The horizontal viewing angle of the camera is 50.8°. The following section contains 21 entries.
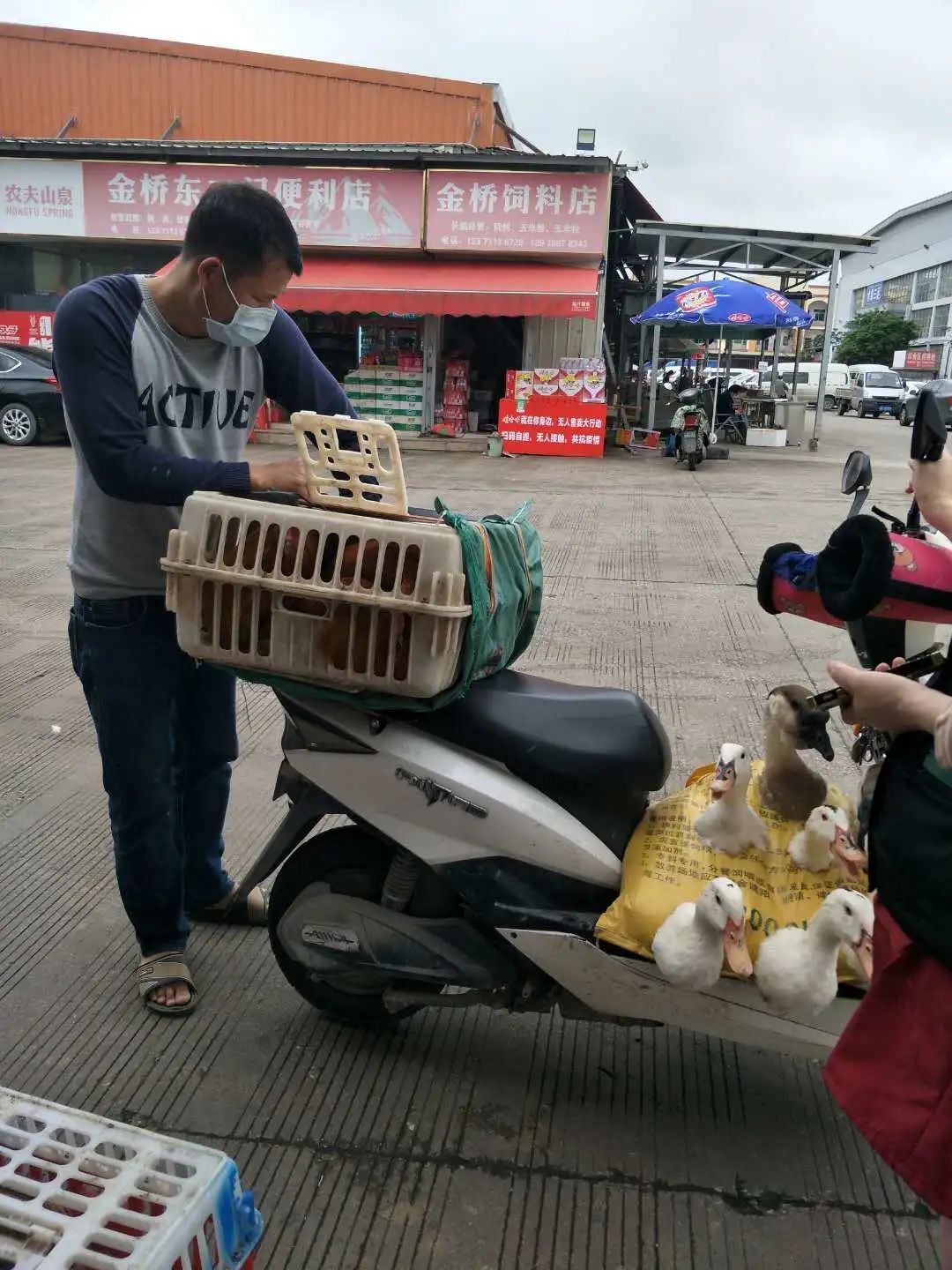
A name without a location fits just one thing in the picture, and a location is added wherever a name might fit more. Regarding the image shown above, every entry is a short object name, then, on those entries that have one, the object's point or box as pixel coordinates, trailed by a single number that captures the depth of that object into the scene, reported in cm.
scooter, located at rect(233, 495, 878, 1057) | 209
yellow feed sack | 199
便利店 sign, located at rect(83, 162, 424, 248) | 1495
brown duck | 188
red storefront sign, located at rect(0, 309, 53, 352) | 1611
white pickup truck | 3344
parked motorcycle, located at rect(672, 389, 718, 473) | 1359
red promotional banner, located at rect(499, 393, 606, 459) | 1488
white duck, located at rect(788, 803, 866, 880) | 198
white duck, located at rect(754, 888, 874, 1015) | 183
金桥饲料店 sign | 1459
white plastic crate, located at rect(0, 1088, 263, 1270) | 138
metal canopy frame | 1573
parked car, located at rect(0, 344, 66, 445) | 1330
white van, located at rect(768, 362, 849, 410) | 3681
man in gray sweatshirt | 216
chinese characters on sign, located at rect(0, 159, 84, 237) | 1550
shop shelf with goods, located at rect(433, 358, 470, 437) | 1593
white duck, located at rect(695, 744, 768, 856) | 201
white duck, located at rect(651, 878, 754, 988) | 187
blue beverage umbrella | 1495
